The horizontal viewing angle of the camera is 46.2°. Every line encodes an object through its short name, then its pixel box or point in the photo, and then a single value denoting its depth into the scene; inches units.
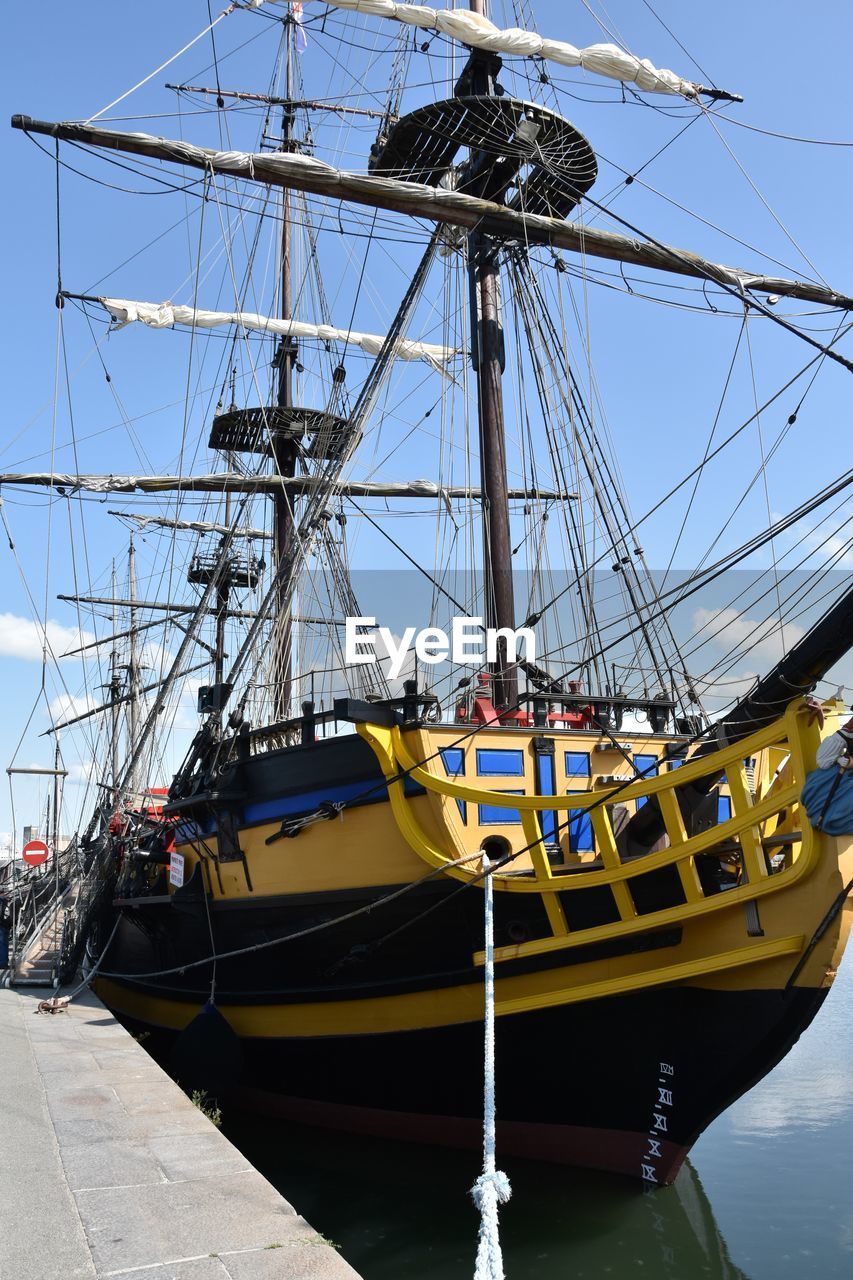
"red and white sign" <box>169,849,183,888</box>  494.6
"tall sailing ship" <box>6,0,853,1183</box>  296.8
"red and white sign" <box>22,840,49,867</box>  855.1
